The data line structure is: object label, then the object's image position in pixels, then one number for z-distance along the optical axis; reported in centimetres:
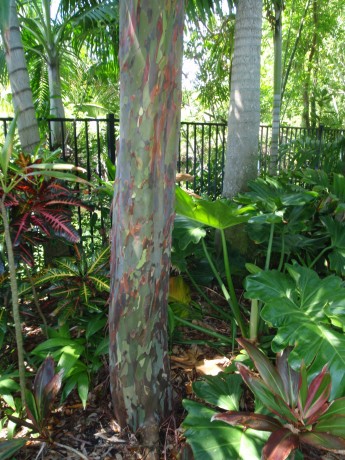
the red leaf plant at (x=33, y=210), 238
